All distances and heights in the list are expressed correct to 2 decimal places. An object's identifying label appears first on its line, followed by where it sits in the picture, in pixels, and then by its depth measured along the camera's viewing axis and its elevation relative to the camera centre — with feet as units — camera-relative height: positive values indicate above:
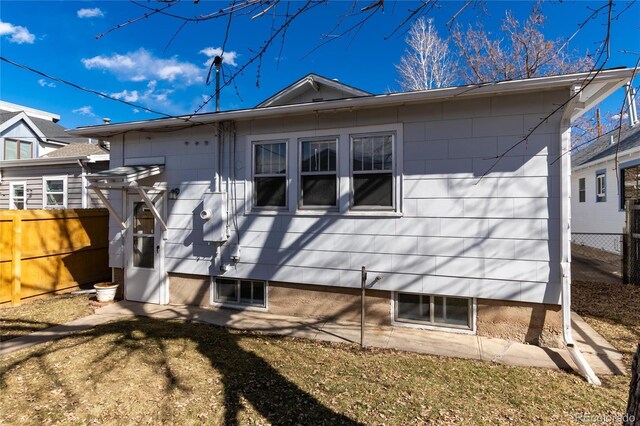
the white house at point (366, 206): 14.42 +0.50
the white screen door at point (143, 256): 20.88 -2.51
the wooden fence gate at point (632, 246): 24.17 -2.20
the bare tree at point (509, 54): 41.86 +21.20
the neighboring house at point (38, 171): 34.76 +4.95
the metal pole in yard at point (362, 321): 14.33 -4.44
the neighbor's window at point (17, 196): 38.81 +2.39
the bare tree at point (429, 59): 48.88 +23.19
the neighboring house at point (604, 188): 35.73 +3.38
